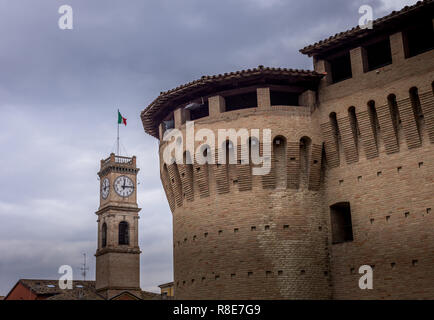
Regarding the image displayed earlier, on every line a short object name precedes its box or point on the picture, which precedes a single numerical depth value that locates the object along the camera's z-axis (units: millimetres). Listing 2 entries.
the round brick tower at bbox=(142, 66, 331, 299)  20562
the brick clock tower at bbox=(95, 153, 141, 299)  60312
